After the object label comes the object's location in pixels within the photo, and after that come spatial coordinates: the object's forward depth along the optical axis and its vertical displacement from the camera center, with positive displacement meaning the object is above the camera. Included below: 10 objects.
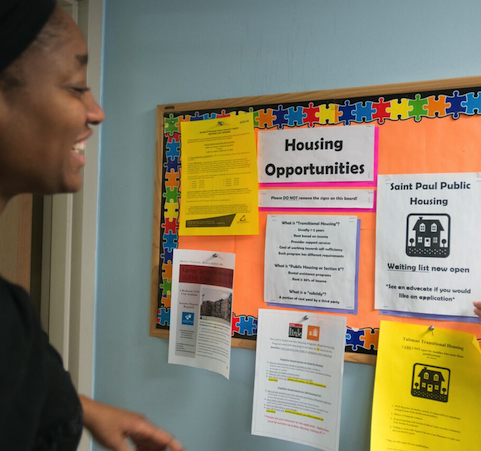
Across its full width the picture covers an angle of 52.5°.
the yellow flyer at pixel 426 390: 0.99 -0.34
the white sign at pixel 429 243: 1.01 -0.03
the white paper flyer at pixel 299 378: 1.10 -0.36
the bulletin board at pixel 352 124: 1.03 +0.17
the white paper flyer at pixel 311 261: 1.11 -0.08
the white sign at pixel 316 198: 1.10 +0.06
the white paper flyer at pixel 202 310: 1.22 -0.23
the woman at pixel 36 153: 0.47 +0.07
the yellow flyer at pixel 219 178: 1.21 +0.11
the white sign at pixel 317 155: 1.10 +0.16
